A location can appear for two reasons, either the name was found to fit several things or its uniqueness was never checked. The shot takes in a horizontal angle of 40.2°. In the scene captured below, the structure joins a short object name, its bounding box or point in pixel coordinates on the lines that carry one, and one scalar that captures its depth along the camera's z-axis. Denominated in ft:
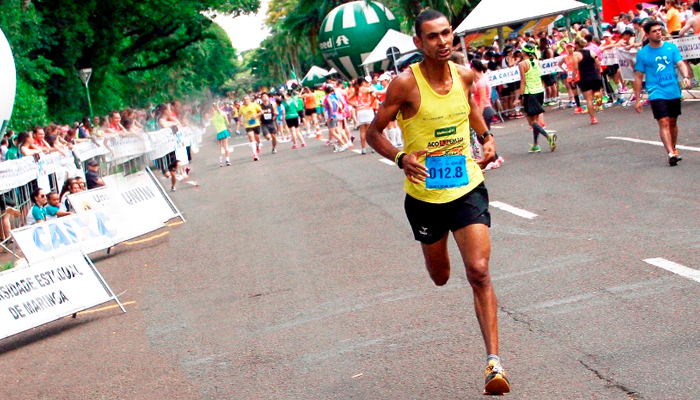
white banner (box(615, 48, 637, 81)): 71.15
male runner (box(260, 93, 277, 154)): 94.77
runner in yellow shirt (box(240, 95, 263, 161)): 88.80
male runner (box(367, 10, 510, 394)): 16.63
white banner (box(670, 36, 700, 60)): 63.00
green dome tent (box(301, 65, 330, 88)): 210.38
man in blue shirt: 39.09
